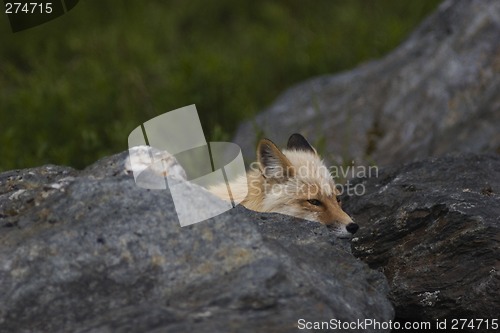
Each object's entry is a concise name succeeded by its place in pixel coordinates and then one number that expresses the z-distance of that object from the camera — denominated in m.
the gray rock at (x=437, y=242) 8.87
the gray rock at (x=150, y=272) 6.70
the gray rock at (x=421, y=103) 16.97
